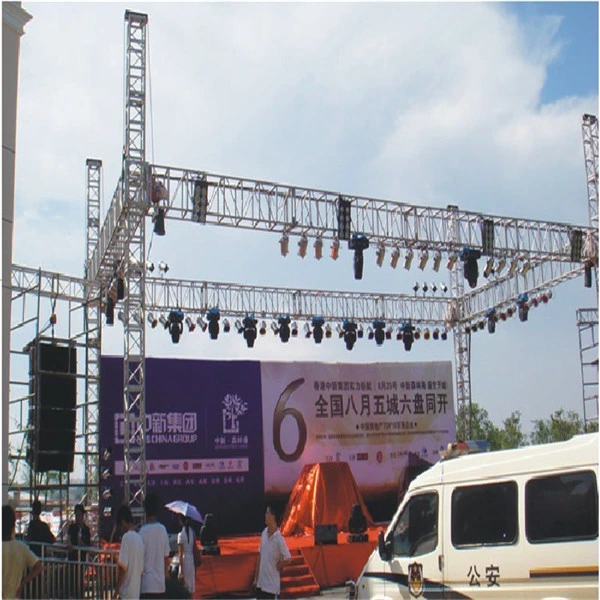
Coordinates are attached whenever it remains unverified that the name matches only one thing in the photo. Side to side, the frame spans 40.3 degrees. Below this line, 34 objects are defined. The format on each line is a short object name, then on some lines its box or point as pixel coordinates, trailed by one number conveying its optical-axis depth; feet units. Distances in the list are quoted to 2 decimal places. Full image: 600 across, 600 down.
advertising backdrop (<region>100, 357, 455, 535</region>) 70.85
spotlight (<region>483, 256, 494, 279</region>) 65.49
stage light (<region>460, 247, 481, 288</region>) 60.70
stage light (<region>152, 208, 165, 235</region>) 49.67
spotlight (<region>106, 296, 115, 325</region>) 56.90
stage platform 44.70
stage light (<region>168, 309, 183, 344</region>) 71.51
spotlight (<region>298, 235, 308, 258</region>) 55.72
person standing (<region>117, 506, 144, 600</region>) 22.66
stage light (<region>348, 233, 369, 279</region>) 56.39
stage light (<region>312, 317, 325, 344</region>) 78.84
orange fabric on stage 68.28
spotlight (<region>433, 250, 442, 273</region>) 60.85
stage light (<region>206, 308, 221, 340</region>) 72.95
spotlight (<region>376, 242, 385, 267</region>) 58.56
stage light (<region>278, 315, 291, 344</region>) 78.07
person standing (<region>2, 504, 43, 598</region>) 21.31
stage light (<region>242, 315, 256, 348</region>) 75.72
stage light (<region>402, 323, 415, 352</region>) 82.64
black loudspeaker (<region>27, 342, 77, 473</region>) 42.45
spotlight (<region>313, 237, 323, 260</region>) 56.57
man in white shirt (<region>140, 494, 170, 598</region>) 23.21
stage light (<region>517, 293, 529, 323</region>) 72.33
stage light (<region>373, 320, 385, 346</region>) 80.89
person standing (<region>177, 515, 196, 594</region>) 31.81
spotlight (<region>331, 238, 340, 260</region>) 56.80
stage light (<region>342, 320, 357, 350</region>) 79.36
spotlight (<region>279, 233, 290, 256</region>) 55.11
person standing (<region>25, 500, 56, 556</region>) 31.65
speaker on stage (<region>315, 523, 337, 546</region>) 49.65
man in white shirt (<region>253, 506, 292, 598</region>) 25.00
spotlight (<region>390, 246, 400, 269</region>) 59.47
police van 19.24
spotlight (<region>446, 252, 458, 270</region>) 61.05
